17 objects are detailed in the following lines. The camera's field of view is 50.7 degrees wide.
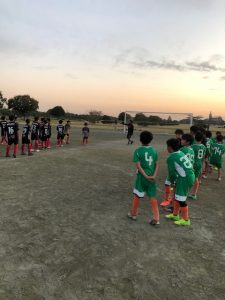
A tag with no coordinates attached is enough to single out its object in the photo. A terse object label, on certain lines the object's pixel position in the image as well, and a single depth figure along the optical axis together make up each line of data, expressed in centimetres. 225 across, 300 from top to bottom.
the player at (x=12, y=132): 1049
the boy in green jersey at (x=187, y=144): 567
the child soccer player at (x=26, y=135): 1126
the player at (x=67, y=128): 1629
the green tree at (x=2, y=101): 6454
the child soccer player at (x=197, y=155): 667
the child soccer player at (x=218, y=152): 897
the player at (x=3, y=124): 1234
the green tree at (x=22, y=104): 7024
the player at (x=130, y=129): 1855
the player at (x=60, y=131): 1505
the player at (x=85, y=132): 1694
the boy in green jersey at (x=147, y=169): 487
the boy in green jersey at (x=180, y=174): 494
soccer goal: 3790
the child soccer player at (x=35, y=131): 1272
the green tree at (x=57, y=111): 7130
